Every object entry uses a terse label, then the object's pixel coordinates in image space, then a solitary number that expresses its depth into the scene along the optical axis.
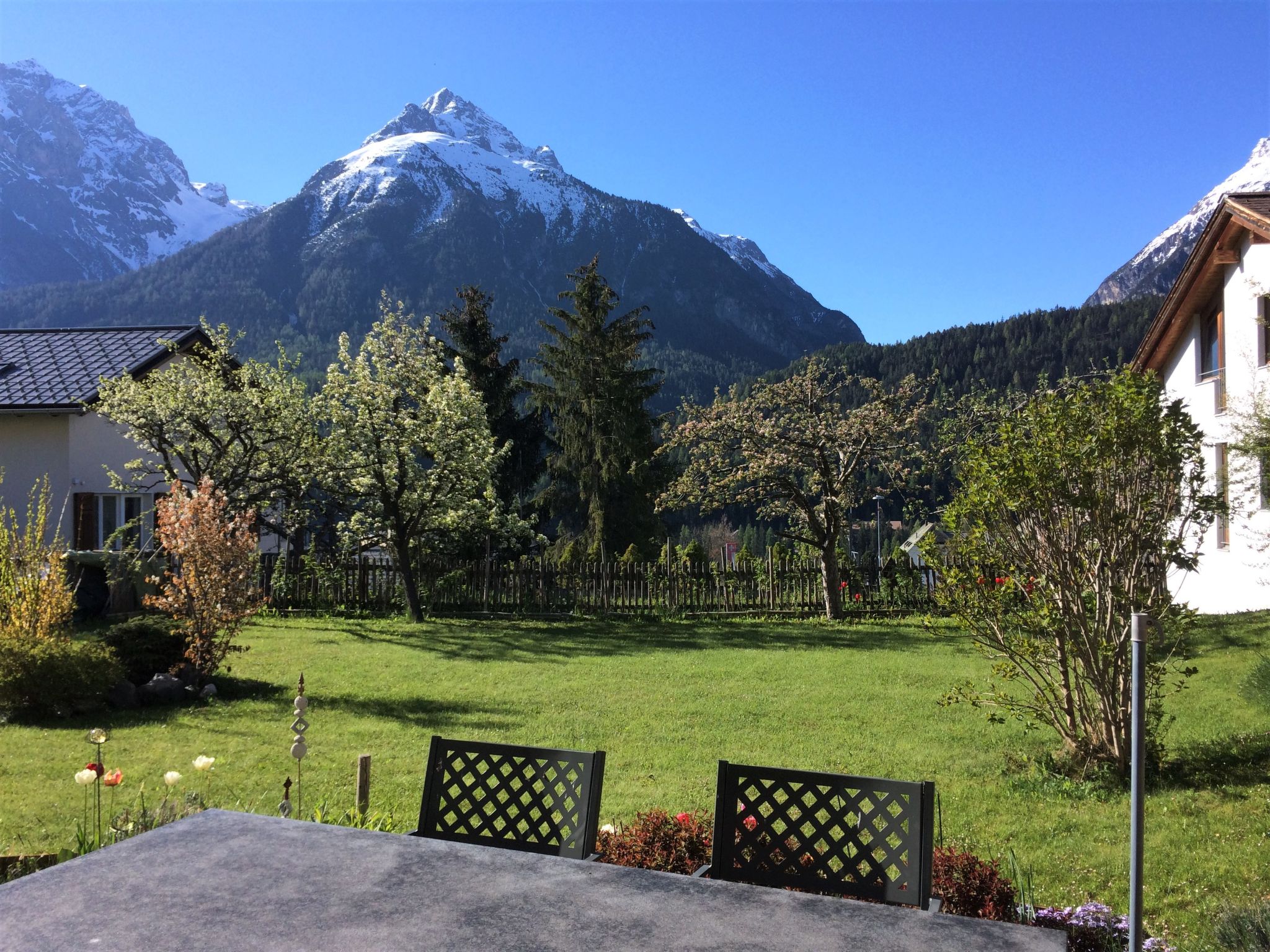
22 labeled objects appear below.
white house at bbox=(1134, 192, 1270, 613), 16.50
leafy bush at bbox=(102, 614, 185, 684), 10.41
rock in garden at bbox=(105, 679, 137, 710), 9.85
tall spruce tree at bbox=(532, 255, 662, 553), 36.59
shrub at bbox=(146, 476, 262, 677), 10.67
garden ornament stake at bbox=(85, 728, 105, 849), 4.65
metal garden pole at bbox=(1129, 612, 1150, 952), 2.86
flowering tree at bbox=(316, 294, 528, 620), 18.56
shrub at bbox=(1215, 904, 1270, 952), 3.65
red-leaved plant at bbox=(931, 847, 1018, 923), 3.99
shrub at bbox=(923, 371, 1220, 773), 6.71
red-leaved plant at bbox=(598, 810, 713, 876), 4.60
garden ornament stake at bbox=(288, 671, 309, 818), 5.48
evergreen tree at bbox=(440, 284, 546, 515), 34.47
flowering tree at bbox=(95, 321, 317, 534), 18.14
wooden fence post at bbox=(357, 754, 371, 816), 5.62
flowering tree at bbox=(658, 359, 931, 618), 18.70
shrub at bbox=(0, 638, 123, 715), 8.95
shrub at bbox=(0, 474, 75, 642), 9.49
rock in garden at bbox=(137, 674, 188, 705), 10.09
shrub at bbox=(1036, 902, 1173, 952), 3.83
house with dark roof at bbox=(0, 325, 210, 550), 20.09
